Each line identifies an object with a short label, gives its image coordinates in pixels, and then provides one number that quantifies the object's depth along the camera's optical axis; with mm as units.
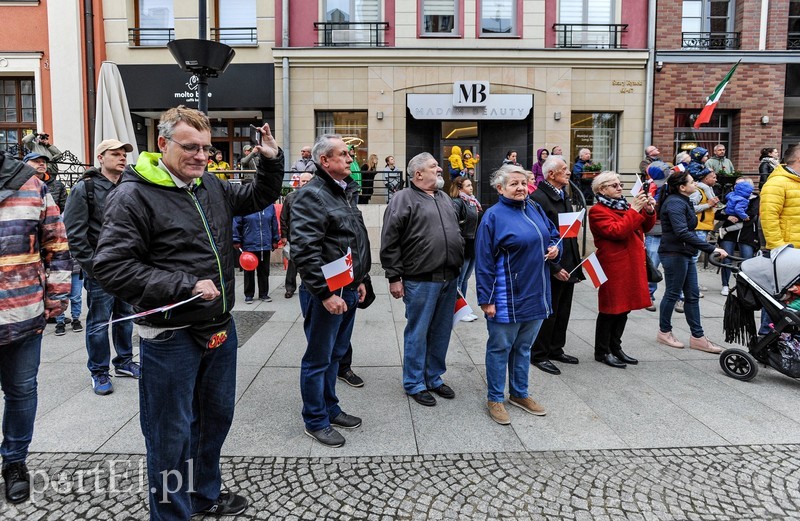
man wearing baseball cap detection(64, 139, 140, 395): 4004
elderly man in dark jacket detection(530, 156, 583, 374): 4880
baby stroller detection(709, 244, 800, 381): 4449
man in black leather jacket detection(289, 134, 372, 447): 3275
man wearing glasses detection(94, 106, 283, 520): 2158
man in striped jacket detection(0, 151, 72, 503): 2752
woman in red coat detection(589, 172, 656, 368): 4848
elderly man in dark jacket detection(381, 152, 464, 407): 4082
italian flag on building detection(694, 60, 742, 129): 12037
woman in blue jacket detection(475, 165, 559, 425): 3785
